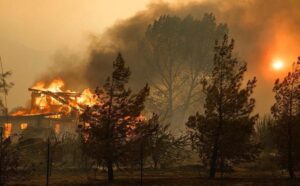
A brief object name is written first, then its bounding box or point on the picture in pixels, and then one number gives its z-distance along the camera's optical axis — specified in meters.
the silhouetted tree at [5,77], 19.32
